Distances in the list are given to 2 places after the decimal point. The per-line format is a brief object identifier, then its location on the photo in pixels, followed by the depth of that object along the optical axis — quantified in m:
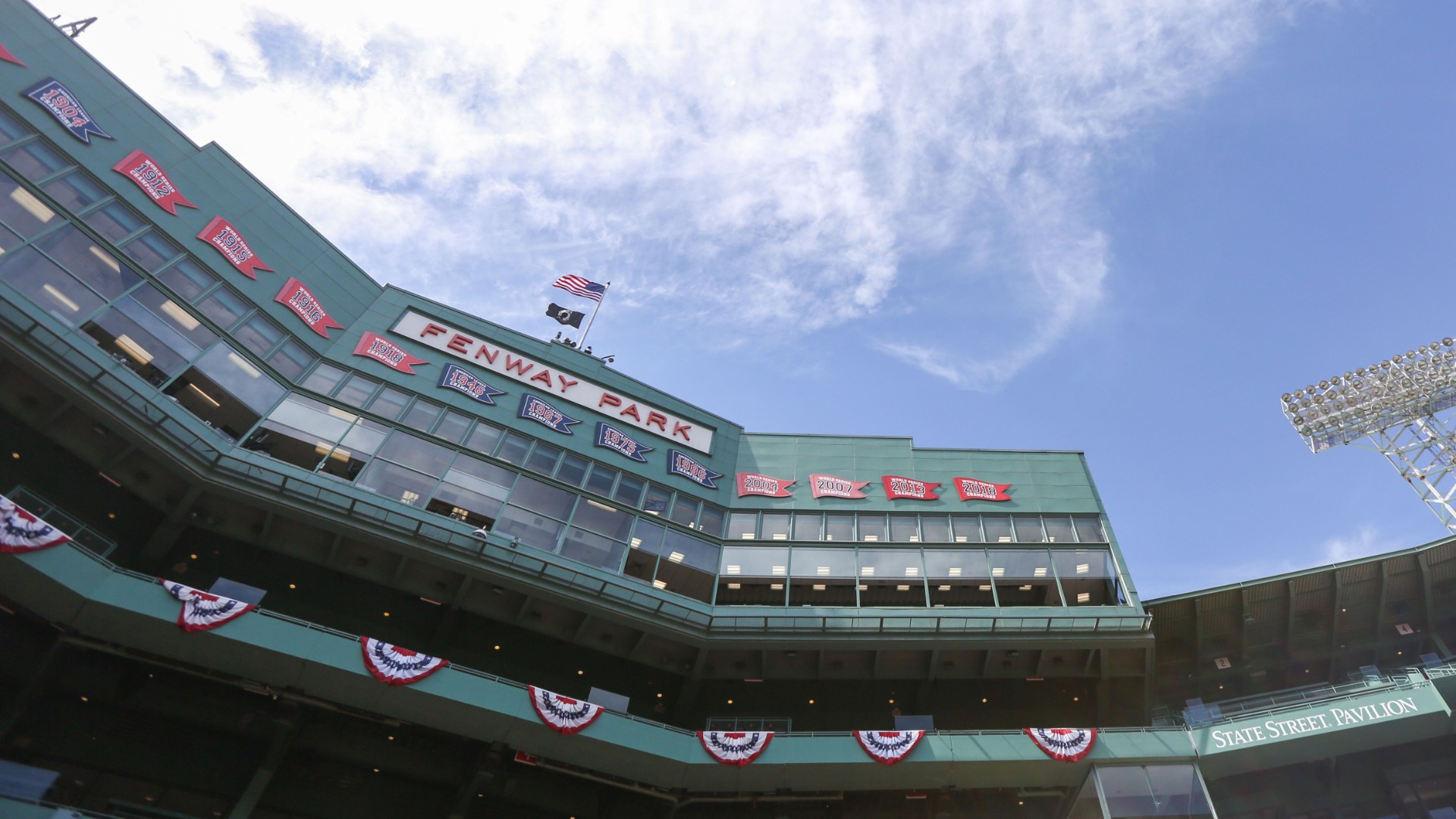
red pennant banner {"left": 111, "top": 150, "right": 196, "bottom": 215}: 22.56
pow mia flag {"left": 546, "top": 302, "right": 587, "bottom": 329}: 32.78
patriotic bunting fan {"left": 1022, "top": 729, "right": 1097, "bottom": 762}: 21.97
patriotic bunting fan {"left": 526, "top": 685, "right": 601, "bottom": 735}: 20.23
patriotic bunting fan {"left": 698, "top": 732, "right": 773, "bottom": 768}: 21.47
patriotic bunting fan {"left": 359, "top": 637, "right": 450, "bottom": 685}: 19.16
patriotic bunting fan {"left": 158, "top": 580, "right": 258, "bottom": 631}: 18.12
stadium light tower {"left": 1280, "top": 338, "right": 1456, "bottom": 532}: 31.72
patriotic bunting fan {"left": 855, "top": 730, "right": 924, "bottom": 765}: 21.73
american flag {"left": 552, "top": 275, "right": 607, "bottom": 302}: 32.69
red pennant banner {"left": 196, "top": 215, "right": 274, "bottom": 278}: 23.75
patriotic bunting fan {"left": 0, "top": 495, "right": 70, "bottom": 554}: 16.05
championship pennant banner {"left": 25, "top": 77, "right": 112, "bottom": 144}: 21.32
